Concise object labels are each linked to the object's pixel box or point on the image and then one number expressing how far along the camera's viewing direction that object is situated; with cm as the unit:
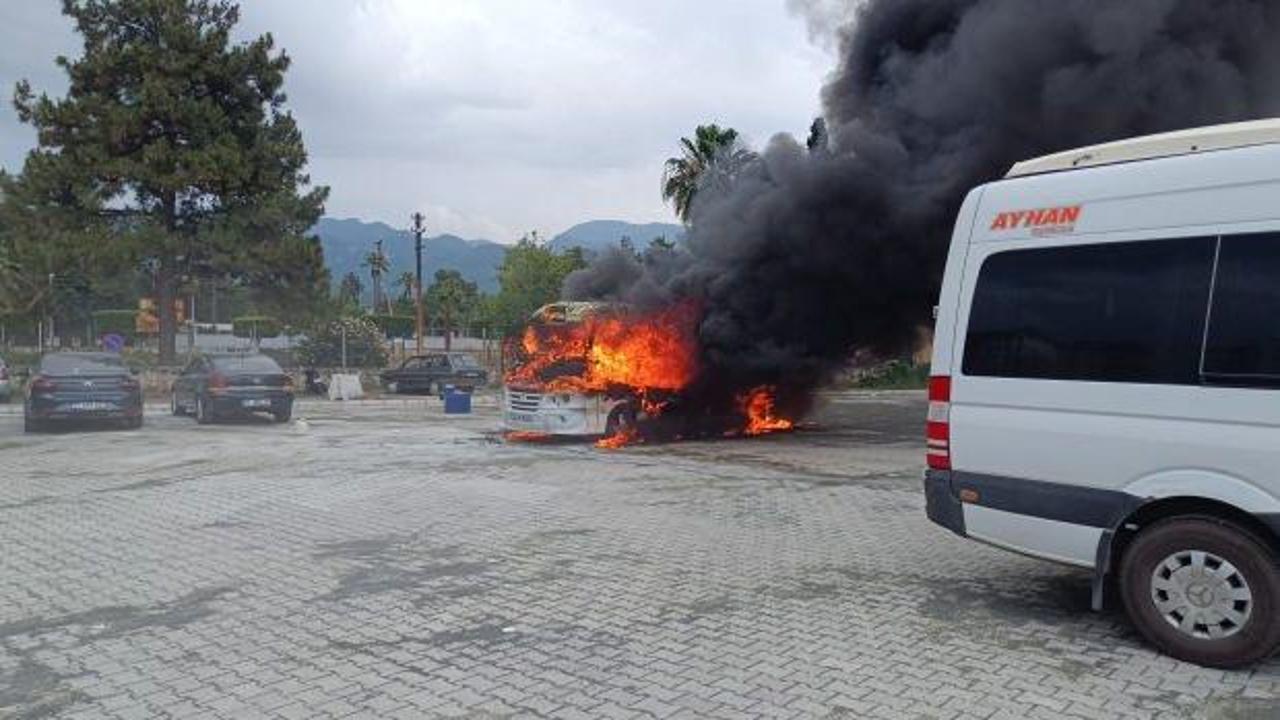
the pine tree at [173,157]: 2762
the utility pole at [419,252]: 3934
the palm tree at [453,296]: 6269
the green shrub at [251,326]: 5409
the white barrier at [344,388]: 2859
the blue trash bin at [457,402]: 2316
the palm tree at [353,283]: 9479
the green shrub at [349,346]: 3494
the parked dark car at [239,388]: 1892
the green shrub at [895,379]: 3161
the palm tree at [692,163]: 3591
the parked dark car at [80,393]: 1681
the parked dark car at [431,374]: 3155
